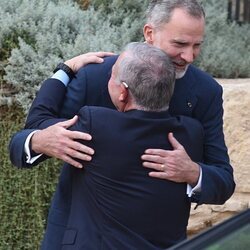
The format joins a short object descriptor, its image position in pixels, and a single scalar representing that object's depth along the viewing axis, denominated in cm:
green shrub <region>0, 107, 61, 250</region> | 1030
